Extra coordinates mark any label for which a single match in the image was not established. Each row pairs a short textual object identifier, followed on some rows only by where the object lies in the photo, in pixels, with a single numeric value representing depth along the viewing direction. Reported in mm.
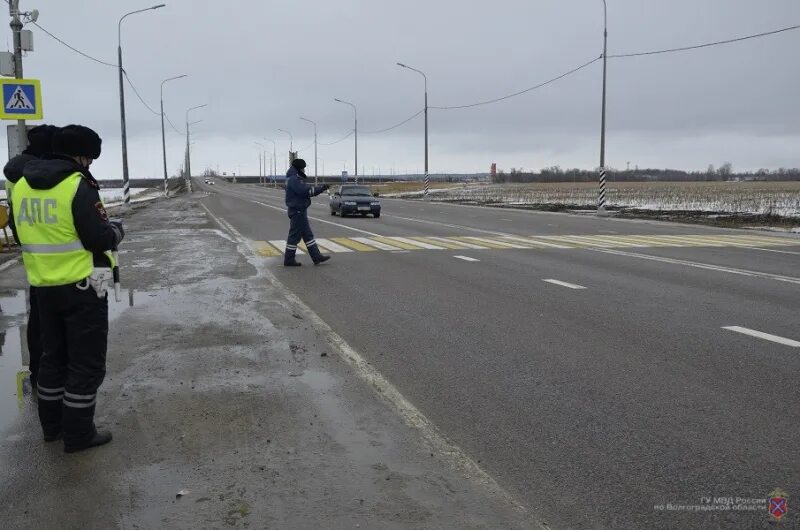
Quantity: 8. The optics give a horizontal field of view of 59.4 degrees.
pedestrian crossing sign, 14234
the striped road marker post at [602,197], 31950
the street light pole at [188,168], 99806
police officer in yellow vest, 4320
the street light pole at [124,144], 33125
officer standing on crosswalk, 13359
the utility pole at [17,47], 14945
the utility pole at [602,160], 32031
